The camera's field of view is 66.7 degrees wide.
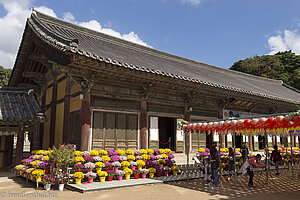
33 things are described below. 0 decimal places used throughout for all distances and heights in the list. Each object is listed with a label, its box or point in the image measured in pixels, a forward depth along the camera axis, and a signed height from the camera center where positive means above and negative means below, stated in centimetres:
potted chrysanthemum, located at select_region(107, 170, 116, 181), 882 -179
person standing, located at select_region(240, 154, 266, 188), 856 -136
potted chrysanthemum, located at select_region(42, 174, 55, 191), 758 -178
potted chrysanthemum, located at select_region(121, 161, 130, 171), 920 -144
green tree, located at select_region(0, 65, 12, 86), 3709 +830
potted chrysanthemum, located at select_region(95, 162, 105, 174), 861 -143
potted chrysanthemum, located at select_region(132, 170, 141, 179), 942 -184
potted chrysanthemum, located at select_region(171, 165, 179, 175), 1062 -188
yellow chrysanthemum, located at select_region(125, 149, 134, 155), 980 -102
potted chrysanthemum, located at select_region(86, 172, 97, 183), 827 -174
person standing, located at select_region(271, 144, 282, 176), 1167 -136
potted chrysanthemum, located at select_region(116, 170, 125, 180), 896 -180
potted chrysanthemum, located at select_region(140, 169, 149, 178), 959 -184
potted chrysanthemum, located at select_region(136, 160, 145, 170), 959 -149
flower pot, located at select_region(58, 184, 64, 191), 766 -199
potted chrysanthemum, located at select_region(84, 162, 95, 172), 837 -140
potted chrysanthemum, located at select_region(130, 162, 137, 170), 943 -152
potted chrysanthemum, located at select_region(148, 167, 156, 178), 980 -187
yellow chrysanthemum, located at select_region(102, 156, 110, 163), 891 -121
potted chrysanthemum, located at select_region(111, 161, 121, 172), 895 -144
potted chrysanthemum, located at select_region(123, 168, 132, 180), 920 -179
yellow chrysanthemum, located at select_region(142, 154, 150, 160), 997 -123
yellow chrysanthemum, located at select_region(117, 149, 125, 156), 955 -100
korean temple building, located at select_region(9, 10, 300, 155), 955 +183
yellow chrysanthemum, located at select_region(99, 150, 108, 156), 914 -100
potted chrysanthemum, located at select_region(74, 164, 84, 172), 822 -141
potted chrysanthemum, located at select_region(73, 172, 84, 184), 804 -173
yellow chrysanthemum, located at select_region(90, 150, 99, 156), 890 -98
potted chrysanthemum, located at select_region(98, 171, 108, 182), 855 -176
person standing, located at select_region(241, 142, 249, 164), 1146 -114
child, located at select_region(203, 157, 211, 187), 875 -161
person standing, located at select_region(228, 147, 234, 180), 1098 -136
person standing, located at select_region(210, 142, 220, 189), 852 -124
